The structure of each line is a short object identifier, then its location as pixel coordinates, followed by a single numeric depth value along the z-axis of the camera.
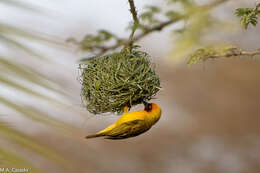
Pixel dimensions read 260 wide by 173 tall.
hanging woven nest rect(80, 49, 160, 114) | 6.84
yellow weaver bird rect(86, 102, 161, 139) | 6.84
